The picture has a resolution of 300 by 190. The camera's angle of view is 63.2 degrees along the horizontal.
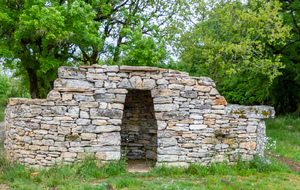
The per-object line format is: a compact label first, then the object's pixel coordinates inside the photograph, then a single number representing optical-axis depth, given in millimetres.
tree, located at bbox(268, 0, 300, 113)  11008
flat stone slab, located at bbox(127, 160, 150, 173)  6190
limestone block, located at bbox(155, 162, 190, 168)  5859
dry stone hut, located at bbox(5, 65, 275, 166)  5676
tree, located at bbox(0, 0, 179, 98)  8727
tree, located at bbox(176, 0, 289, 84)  9250
